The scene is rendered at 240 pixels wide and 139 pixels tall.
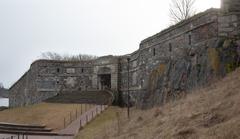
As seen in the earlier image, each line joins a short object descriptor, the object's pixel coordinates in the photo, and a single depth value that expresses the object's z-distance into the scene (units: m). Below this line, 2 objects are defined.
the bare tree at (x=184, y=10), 37.08
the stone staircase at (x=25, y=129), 19.04
